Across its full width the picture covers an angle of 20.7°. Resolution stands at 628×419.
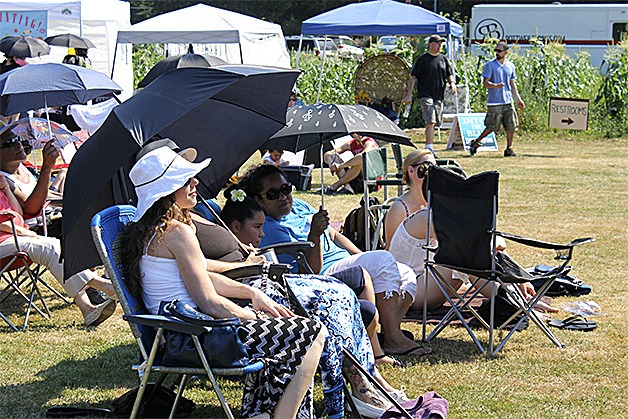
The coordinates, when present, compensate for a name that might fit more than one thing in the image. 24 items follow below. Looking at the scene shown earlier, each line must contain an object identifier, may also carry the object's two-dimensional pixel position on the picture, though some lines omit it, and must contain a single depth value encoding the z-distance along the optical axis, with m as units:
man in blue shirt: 29.08
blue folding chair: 6.61
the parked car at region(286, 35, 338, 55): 41.47
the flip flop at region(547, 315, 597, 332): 10.79
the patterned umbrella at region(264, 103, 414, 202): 10.86
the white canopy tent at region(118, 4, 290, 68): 29.37
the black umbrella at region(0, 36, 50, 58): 23.04
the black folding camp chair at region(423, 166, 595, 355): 9.58
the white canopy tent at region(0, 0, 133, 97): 31.24
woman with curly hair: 6.90
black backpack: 13.03
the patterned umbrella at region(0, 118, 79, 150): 13.19
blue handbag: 6.63
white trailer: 50.12
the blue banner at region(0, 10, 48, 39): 26.80
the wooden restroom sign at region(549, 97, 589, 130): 33.34
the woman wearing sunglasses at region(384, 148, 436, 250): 10.85
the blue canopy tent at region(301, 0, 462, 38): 28.84
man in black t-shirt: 28.73
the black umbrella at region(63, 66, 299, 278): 7.58
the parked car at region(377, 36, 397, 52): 48.78
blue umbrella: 13.27
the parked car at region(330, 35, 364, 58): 40.81
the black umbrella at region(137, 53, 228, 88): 18.11
